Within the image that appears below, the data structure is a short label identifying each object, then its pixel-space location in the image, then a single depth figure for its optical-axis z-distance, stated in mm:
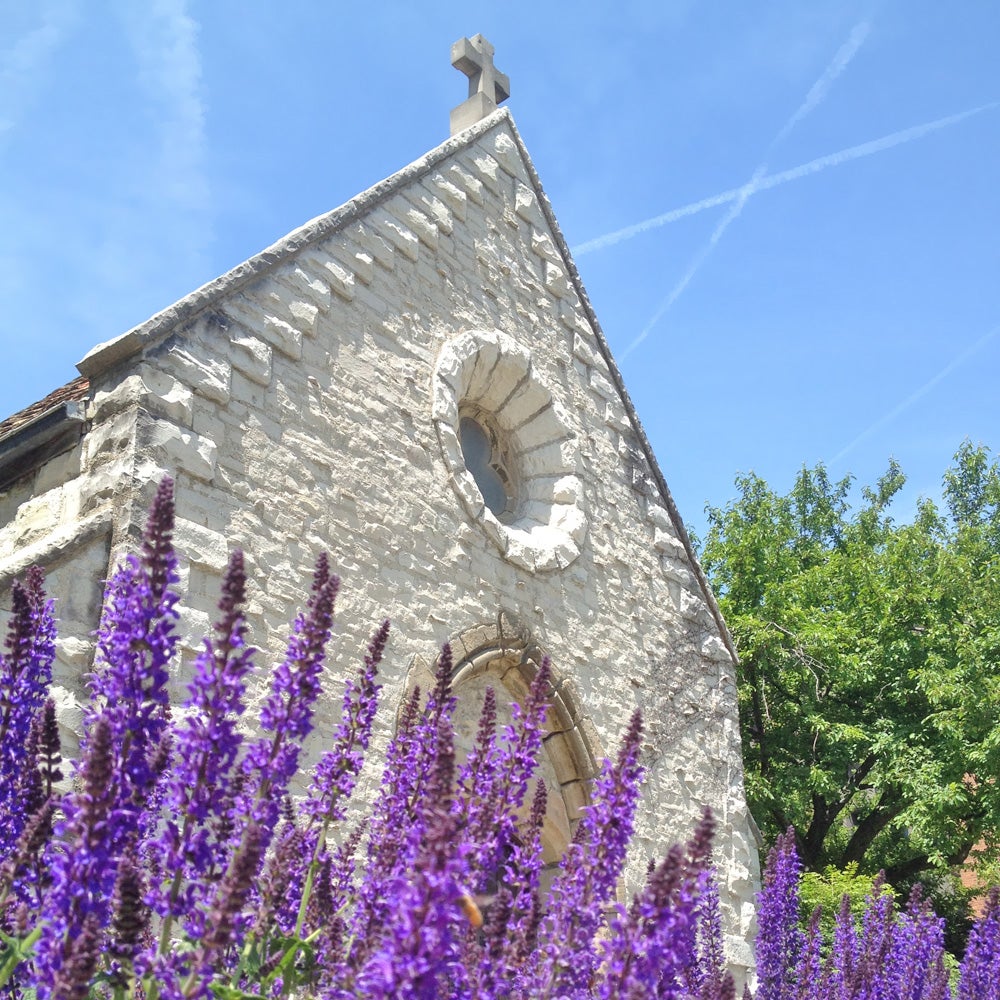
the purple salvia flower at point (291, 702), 2506
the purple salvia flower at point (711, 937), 4680
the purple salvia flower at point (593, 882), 2520
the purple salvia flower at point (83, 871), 2043
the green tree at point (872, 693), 14258
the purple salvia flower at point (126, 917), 2258
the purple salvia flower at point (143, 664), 2402
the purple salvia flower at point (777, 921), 5004
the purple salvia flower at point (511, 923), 2473
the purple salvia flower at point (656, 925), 2270
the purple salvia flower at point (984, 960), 4695
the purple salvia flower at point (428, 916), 1935
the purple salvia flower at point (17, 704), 2715
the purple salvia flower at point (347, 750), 2965
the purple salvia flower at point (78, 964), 1912
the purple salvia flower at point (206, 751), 2342
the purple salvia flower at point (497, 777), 2742
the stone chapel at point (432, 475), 5496
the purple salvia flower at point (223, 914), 2027
